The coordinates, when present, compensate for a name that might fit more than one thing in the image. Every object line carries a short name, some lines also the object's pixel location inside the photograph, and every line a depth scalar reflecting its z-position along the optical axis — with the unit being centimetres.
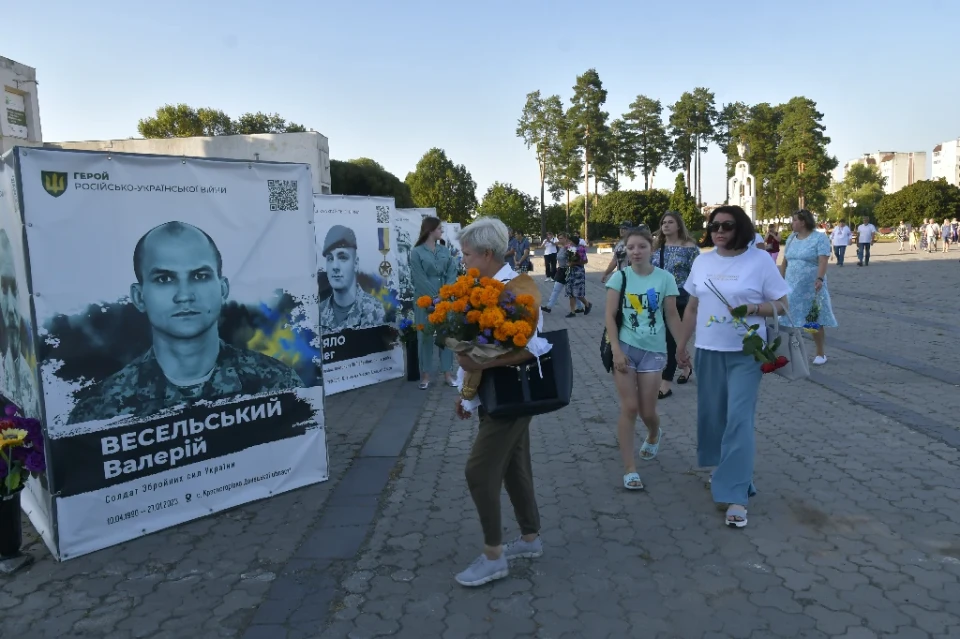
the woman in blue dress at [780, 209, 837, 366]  799
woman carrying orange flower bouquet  310
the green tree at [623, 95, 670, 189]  7550
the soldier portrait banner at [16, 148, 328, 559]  375
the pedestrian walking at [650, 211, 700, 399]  668
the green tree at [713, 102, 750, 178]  7288
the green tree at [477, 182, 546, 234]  6334
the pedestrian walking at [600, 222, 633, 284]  900
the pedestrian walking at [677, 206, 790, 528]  405
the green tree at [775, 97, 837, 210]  6431
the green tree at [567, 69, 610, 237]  6844
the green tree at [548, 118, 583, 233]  6981
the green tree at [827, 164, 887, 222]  9674
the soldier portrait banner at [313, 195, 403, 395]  807
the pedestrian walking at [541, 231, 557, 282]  2395
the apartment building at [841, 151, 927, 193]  16462
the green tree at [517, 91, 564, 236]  7300
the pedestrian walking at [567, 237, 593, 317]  1427
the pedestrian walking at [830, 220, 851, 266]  2684
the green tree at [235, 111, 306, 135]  5541
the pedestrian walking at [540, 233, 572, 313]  1479
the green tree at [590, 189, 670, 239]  6500
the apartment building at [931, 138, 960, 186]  15575
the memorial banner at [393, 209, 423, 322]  917
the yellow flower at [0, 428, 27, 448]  363
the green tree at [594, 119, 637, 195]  7373
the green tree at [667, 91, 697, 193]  7344
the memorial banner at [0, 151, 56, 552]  368
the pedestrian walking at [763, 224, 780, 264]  1323
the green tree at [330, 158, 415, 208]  3988
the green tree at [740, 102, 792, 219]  6919
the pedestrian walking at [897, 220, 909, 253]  4067
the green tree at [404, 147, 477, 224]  8075
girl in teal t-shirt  464
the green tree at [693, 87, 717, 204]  7344
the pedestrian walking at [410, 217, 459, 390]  771
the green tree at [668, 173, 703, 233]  5928
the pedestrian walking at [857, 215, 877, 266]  2620
